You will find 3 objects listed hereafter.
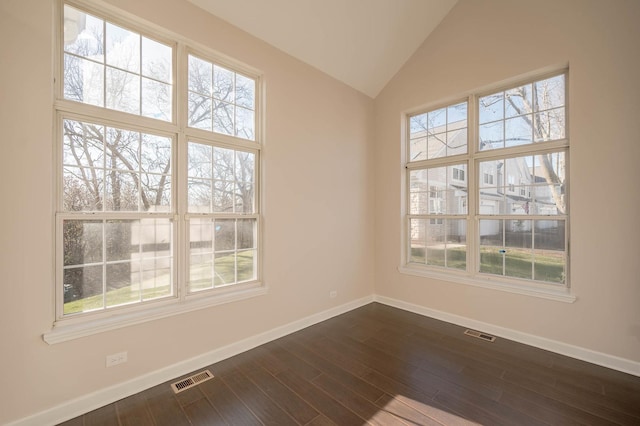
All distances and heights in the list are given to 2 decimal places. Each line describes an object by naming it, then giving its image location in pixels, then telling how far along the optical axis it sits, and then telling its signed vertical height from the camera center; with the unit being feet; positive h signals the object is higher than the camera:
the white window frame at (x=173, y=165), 6.55 +1.39
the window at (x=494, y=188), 9.74 +0.96
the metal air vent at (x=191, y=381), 7.41 -4.61
